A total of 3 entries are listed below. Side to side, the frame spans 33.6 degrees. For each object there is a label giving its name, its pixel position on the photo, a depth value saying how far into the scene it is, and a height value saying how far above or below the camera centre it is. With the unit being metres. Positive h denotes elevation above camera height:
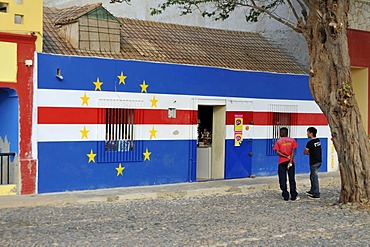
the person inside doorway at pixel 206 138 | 17.36 -0.14
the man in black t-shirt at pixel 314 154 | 13.39 -0.44
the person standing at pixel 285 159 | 13.16 -0.54
